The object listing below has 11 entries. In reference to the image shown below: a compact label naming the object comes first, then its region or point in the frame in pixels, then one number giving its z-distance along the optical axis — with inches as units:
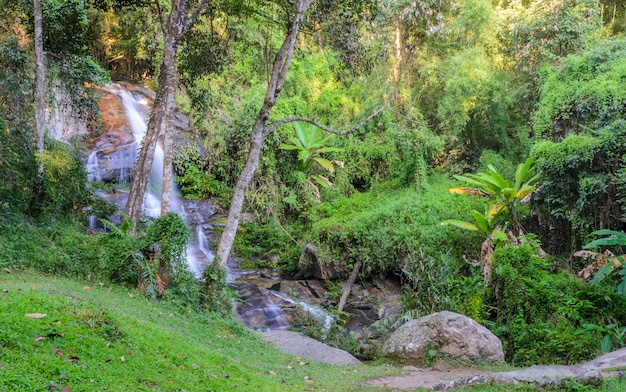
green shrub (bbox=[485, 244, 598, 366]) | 385.4
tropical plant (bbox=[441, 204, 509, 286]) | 486.9
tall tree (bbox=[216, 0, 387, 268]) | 417.1
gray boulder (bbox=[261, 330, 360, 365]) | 379.9
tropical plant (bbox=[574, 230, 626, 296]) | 361.4
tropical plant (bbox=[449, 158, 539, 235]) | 501.0
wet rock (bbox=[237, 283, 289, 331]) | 497.4
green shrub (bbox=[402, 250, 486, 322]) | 453.7
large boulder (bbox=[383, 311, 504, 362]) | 374.9
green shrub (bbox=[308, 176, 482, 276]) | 555.8
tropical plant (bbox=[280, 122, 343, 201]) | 717.9
